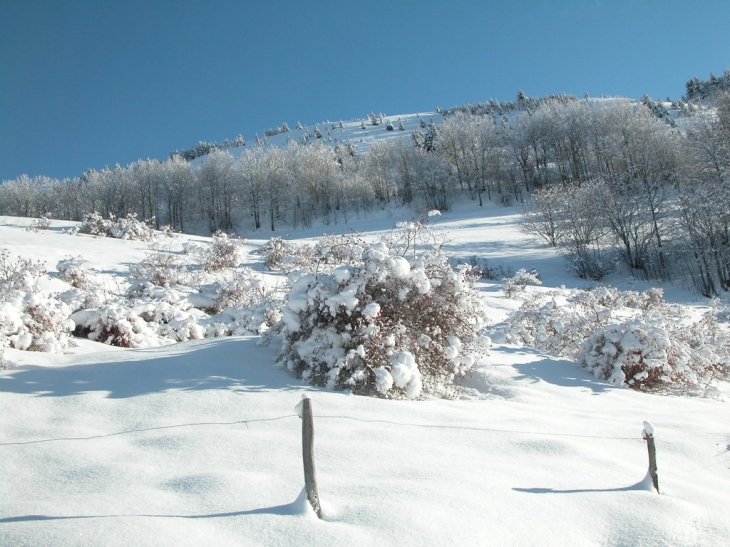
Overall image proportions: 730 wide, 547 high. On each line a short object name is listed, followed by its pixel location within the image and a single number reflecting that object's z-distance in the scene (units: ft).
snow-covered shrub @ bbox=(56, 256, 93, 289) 34.55
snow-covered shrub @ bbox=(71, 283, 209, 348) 26.43
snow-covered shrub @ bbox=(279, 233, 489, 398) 17.95
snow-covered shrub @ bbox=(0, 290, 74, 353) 21.08
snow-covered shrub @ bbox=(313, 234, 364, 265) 21.70
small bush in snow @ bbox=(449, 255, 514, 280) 66.08
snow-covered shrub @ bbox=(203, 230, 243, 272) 45.93
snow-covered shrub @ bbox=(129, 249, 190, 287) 38.83
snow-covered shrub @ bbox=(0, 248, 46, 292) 27.32
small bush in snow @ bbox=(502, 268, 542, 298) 47.32
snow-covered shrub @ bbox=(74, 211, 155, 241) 61.16
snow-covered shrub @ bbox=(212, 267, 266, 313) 35.63
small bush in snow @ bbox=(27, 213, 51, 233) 58.07
